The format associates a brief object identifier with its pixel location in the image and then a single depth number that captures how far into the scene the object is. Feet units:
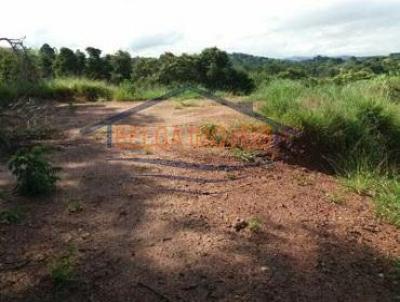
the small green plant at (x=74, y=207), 10.19
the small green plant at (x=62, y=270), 7.47
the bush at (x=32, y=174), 10.77
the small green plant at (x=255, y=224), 9.56
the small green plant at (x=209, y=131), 15.92
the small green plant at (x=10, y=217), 9.64
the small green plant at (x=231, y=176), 12.61
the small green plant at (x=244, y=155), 14.12
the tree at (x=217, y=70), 68.20
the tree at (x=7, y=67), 28.61
